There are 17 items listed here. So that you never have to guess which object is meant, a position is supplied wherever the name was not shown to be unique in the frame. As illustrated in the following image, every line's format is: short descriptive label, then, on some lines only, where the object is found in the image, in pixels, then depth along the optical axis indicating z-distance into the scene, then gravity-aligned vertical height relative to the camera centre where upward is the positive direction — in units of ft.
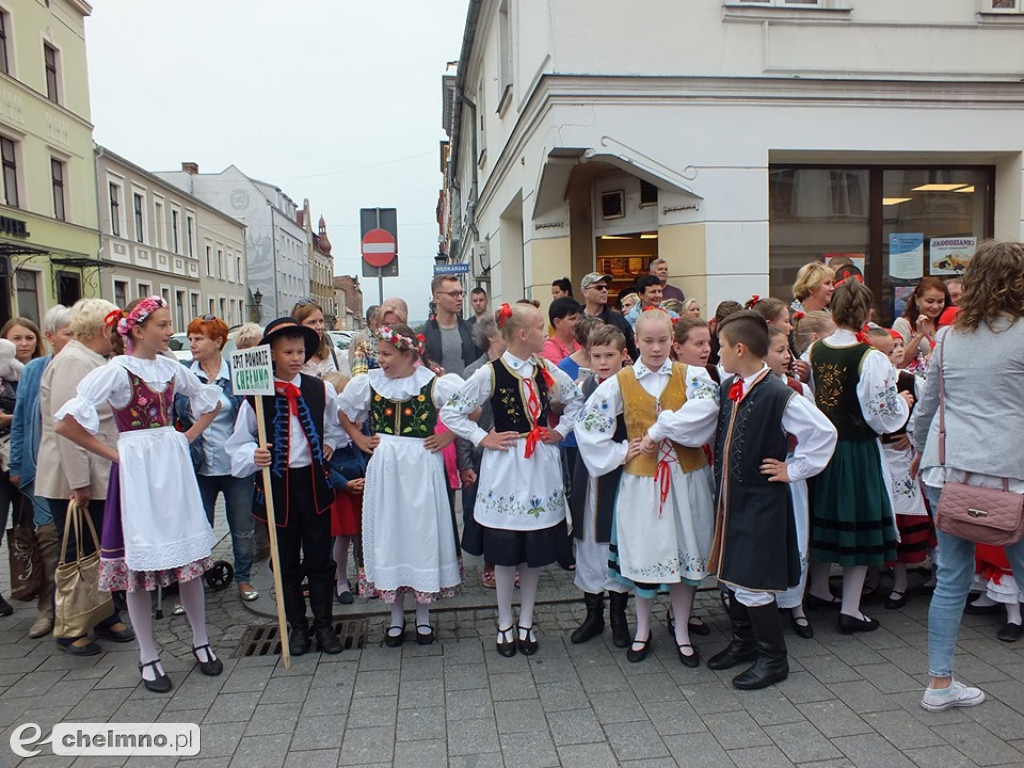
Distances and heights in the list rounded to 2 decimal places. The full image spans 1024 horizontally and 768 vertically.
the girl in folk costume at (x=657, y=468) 12.46 -2.41
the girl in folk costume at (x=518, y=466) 13.33 -2.45
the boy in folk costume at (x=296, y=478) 13.82 -2.63
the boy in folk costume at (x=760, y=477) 11.57 -2.40
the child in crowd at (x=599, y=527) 13.42 -3.67
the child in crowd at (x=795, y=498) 13.61 -3.25
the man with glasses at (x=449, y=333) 19.24 +0.08
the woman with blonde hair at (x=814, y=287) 17.65 +0.97
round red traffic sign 29.99 +3.69
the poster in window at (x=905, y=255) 32.07 +3.03
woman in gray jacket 10.10 -1.32
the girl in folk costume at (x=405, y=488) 13.75 -2.88
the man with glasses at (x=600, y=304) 20.43 +0.80
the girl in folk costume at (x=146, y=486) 12.49 -2.48
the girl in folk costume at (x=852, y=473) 13.75 -2.86
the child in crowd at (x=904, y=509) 15.12 -3.85
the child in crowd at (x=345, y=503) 15.87 -3.70
